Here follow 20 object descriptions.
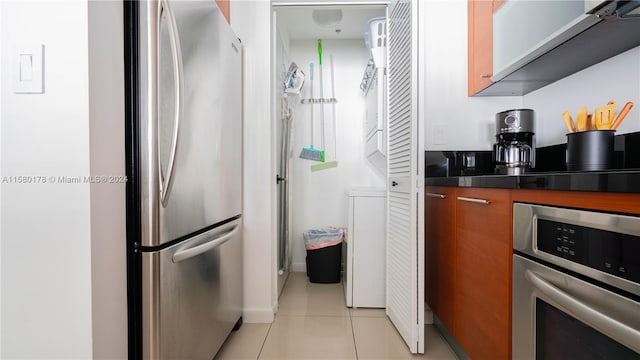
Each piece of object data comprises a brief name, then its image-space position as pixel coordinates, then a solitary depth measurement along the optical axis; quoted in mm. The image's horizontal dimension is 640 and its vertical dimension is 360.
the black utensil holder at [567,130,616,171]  1062
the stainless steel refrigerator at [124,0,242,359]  909
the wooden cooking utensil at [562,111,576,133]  1215
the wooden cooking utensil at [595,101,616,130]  1048
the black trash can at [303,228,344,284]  2447
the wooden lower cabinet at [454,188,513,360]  985
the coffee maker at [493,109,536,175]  1391
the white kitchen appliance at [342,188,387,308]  2020
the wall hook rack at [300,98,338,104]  2834
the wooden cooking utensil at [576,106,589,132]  1121
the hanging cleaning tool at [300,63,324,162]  2842
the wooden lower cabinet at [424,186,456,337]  1413
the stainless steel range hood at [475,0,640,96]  955
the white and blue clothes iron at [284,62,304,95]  2541
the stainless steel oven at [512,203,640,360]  588
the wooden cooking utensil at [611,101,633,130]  1027
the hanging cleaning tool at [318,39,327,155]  2819
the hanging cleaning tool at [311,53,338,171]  2834
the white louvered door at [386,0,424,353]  1429
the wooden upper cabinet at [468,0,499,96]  1603
